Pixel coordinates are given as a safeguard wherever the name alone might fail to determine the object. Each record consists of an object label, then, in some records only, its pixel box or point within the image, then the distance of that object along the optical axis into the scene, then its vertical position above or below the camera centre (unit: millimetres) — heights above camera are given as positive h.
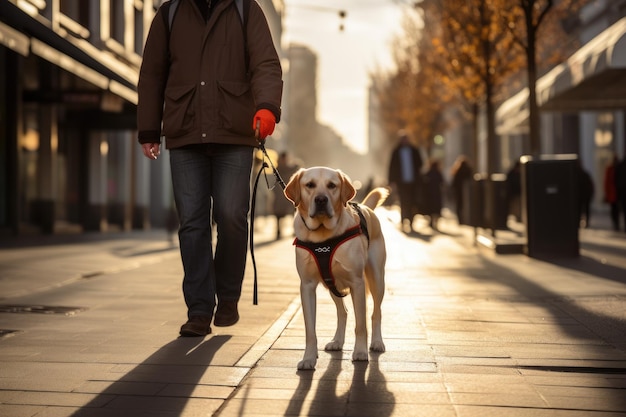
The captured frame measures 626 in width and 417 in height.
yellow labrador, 5449 -178
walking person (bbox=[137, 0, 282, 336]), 6418 +526
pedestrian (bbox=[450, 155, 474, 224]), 26500 +636
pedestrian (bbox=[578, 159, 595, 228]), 24108 +235
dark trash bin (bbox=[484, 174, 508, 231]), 19078 +139
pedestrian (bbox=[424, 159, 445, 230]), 25375 +331
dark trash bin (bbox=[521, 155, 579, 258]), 13297 -41
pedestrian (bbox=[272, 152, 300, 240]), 21012 +137
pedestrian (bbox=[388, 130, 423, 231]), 21766 +744
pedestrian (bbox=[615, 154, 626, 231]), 20561 +377
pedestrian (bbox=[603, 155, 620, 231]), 22534 +264
